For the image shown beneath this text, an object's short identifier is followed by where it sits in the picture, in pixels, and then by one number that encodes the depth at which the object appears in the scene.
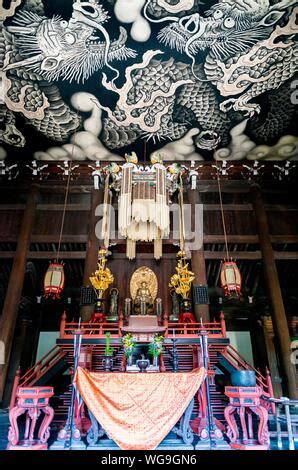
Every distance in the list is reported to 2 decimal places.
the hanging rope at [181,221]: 6.36
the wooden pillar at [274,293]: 5.11
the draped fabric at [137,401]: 2.59
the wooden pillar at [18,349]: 7.12
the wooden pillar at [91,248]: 5.85
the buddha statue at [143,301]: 5.98
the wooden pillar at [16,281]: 5.35
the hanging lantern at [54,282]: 5.54
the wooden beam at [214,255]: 6.40
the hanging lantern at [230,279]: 5.51
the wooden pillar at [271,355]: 7.55
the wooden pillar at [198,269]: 5.83
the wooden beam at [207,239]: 6.54
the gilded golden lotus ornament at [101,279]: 5.79
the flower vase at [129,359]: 4.22
